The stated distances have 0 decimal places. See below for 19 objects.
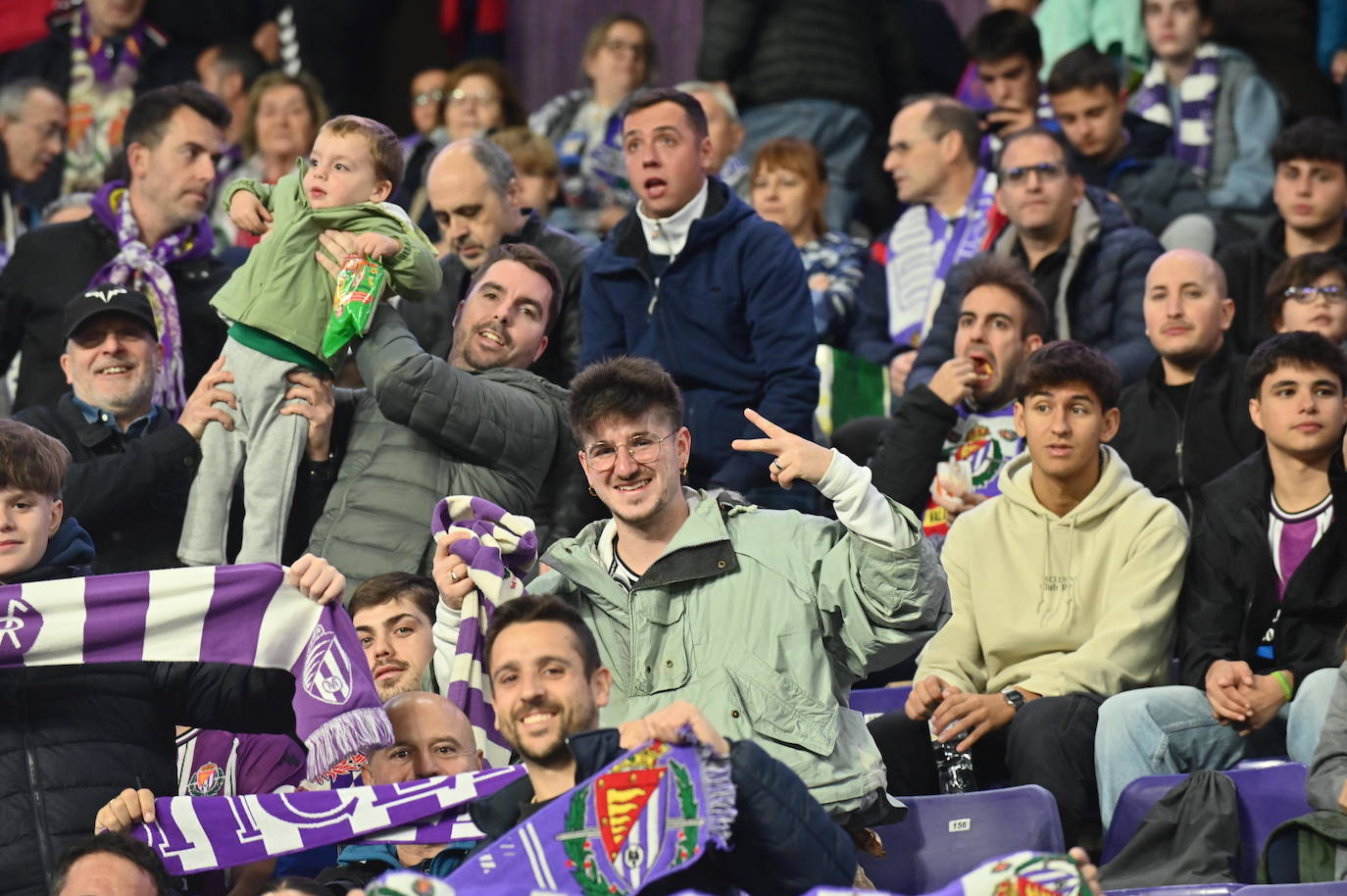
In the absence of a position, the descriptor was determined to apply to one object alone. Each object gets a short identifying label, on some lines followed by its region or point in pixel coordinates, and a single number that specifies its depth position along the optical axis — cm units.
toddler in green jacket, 1187
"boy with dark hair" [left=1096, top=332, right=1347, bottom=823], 1134
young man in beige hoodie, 1159
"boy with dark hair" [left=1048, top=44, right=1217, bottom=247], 1781
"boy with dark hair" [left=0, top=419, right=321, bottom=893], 992
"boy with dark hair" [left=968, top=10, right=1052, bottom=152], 1903
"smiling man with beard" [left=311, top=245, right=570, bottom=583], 1181
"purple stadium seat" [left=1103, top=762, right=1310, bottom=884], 1060
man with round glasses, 948
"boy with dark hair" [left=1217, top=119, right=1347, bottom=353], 1584
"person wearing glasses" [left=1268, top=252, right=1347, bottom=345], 1428
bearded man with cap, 1220
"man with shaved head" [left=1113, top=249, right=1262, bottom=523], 1385
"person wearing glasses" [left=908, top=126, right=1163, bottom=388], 1557
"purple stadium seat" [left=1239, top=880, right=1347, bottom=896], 932
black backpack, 1023
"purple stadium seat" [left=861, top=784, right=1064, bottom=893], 997
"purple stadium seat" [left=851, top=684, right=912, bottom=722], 1259
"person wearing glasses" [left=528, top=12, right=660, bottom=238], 2012
